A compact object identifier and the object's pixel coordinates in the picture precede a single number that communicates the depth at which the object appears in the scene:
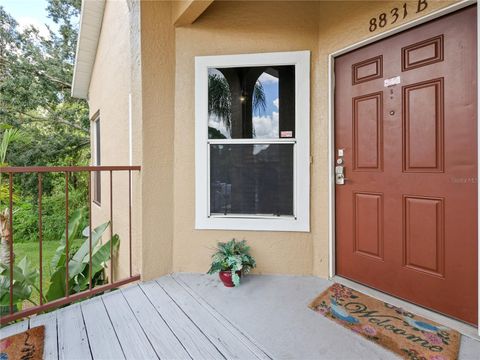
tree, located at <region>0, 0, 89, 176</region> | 7.63
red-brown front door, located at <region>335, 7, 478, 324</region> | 1.55
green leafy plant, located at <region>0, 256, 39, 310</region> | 1.98
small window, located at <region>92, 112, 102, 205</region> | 4.81
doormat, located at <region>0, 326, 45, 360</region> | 1.33
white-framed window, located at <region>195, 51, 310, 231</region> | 2.22
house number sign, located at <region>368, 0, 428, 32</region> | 1.67
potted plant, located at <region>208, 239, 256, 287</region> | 2.04
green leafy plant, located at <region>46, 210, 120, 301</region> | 2.30
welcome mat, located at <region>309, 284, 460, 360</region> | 1.36
